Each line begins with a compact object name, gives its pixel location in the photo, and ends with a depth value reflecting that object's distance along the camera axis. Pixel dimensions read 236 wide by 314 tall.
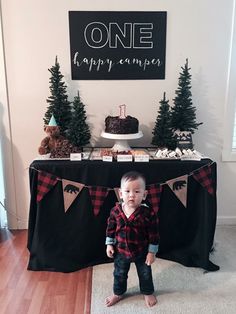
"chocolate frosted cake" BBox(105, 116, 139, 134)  2.12
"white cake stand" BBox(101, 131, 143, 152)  2.11
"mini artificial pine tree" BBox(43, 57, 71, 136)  2.25
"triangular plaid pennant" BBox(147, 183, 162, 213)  2.01
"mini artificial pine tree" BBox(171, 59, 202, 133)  2.29
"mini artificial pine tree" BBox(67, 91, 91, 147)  2.24
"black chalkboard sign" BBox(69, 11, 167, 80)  2.29
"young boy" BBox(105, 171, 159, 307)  1.61
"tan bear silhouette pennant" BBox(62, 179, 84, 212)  1.97
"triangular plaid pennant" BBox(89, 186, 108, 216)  1.97
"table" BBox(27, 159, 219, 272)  1.97
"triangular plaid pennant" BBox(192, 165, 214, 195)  2.00
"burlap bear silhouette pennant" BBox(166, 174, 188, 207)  2.00
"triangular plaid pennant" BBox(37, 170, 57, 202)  1.96
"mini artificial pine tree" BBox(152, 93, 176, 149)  2.25
